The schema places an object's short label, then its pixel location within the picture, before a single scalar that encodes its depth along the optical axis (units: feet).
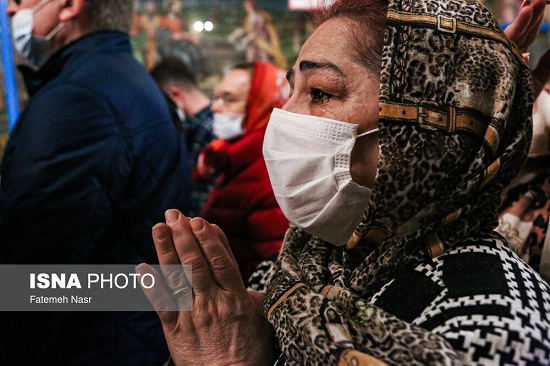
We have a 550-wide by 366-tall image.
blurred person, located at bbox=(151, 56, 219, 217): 13.76
